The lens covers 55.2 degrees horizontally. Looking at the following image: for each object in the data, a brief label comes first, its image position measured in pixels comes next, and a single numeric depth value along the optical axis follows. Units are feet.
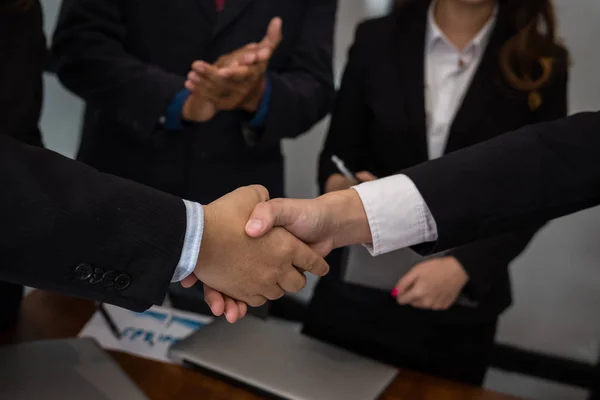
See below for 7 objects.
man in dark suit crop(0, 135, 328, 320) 2.14
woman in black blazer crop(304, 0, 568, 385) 3.70
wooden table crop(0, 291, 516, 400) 2.95
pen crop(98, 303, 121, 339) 3.45
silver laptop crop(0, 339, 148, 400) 2.66
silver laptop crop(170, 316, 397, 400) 2.90
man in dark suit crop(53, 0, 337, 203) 3.84
